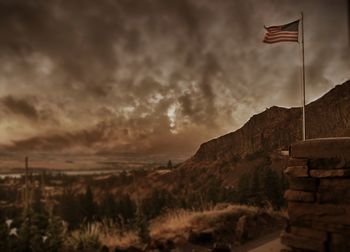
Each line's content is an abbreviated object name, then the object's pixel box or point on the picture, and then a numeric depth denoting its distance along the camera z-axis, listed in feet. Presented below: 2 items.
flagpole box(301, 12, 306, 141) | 23.93
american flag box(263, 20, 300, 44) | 25.08
